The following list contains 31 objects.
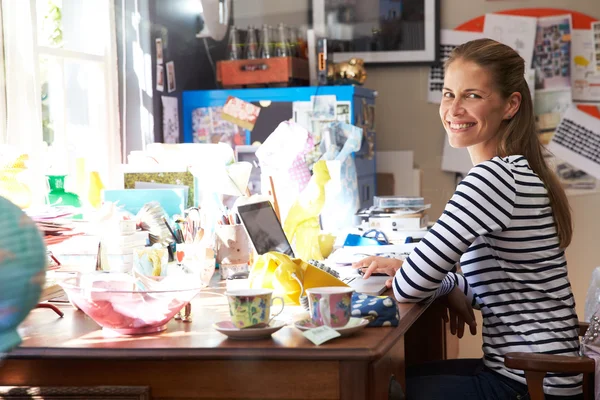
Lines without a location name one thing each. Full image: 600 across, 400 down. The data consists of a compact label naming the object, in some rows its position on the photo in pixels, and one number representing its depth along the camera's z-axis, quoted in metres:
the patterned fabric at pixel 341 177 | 3.00
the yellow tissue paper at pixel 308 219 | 2.52
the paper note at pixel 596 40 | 4.01
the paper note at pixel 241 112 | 3.48
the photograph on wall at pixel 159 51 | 3.28
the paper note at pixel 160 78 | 3.29
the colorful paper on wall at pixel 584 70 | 4.03
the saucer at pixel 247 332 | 1.46
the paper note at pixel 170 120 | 3.35
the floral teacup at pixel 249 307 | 1.46
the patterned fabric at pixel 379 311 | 1.57
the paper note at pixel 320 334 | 1.43
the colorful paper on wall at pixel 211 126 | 3.51
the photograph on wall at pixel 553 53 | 4.03
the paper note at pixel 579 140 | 4.04
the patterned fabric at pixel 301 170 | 2.82
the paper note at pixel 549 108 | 4.05
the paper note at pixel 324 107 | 3.38
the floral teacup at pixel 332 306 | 1.49
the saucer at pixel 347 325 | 1.47
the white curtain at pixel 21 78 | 2.48
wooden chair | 1.65
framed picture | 4.07
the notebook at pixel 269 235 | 2.06
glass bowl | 1.50
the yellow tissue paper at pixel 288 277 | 1.79
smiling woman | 1.73
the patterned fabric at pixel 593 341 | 1.75
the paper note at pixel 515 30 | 4.04
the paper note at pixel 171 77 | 3.41
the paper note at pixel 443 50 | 4.07
